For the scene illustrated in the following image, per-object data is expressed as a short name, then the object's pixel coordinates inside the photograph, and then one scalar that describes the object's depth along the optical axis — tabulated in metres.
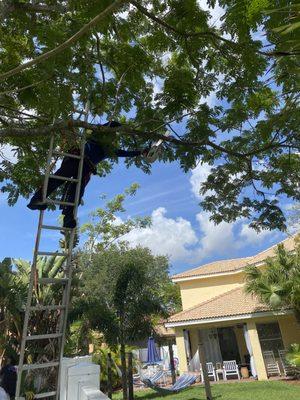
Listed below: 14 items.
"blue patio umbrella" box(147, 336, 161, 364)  23.52
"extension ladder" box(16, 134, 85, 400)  4.23
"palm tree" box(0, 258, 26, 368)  11.55
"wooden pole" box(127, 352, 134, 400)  15.50
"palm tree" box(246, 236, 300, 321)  17.94
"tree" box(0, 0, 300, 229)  4.71
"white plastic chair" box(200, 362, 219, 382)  21.78
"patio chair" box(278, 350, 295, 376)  19.36
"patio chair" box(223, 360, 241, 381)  21.44
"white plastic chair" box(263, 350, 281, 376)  20.72
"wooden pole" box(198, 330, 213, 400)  10.62
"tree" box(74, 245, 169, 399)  16.19
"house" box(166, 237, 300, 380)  21.20
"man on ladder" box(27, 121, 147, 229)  5.66
